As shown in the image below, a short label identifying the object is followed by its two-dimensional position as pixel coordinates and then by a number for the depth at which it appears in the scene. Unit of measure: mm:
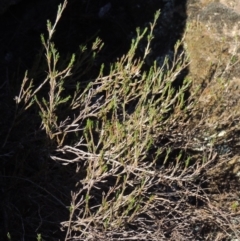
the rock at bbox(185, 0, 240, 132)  2666
